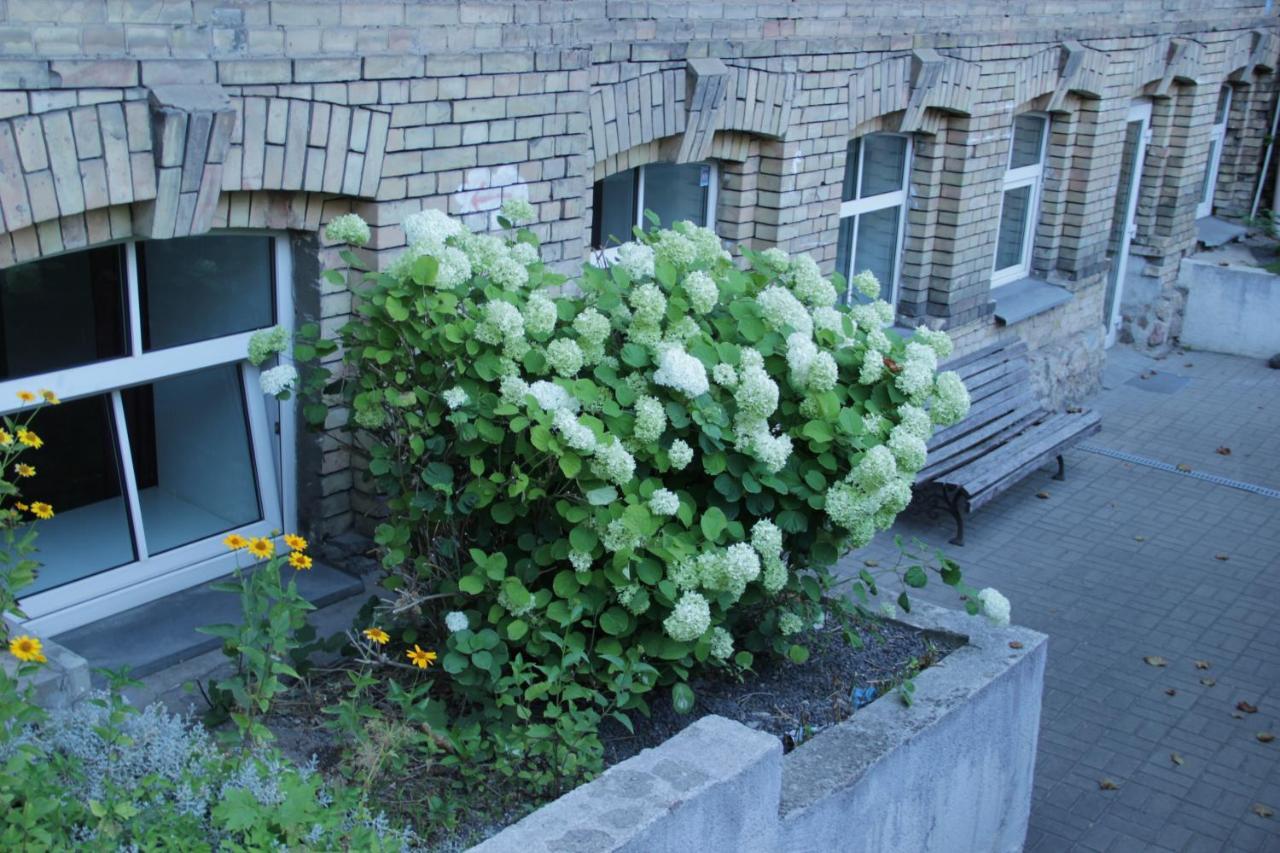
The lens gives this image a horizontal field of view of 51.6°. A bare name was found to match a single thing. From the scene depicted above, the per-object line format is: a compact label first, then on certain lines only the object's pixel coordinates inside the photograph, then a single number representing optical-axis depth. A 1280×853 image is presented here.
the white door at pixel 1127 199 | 12.57
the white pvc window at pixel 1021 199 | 10.71
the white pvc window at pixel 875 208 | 8.91
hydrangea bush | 3.88
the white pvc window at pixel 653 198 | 7.00
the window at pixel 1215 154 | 14.72
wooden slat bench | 8.48
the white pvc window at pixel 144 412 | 4.38
